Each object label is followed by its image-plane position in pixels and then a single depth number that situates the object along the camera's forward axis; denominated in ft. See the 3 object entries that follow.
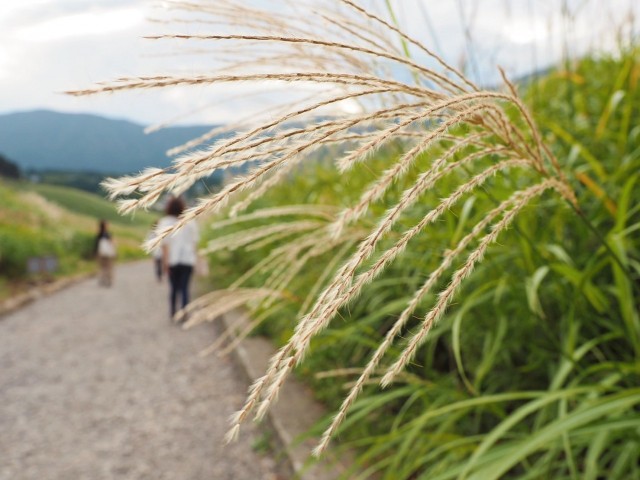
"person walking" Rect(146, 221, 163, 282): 40.95
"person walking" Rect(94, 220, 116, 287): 43.37
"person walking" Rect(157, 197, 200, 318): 24.89
